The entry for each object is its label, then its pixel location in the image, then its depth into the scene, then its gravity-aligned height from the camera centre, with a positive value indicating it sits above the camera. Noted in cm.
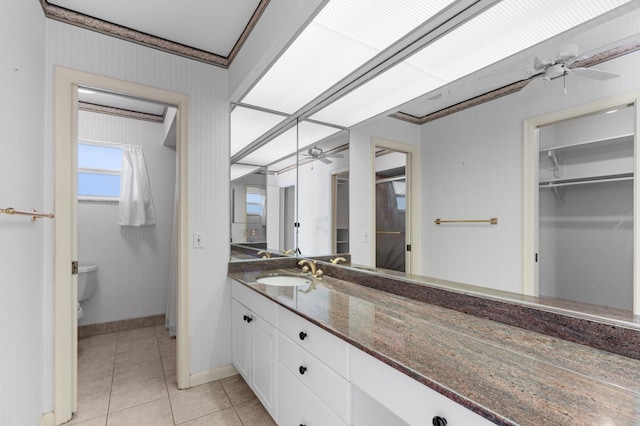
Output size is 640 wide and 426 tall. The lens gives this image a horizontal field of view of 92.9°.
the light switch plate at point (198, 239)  217 -20
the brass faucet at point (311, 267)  217 -42
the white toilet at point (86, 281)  289 -68
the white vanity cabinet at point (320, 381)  82 -63
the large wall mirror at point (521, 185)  77 +9
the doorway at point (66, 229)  177 -10
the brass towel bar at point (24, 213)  114 -1
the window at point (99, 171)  314 +43
